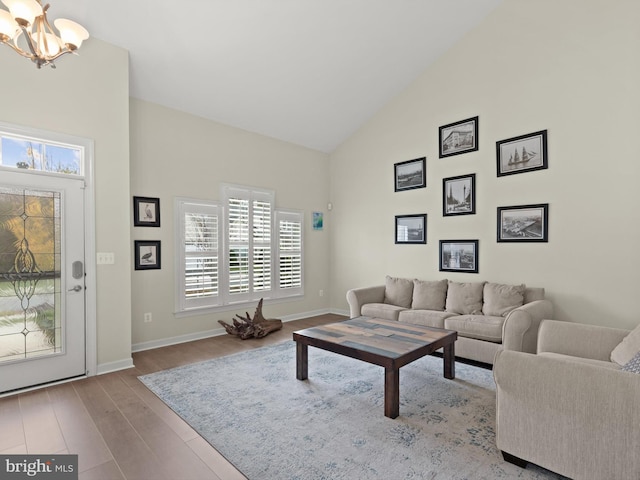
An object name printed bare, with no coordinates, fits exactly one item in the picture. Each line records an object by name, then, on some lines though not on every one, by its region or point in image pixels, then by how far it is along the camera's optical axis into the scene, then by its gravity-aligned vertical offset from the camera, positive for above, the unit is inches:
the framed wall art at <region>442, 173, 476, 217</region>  180.4 +24.5
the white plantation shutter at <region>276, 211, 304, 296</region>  226.8 -7.6
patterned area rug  78.3 -52.6
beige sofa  129.8 -33.7
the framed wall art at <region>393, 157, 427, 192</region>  201.8 +40.6
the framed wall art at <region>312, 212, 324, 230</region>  247.2 +15.5
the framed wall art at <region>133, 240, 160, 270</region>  166.2 -5.9
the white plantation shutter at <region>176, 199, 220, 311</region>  180.2 -6.9
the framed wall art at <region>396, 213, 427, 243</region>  201.3 +7.2
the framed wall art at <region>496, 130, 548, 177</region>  156.2 +41.3
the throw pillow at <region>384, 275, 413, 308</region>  192.1 -29.8
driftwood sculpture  185.2 -48.1
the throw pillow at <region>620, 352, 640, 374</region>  72.5 -28.1
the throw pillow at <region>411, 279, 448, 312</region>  177.9 -29.7
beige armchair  62.2 -35.6
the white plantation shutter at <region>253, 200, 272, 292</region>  212.1 -2.9
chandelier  79.9 +55.0
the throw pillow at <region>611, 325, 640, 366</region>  87.0 -29.4
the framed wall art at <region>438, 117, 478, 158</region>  179.6 +56.3
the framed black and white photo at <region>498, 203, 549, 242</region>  155.7 +7.7
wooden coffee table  100.4 -35.1
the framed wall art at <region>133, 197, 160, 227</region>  165.5 +15.3
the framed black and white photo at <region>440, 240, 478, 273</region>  179.5 -8.7
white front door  118.6 -13.4
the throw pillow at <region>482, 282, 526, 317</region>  152.0 -27.3
